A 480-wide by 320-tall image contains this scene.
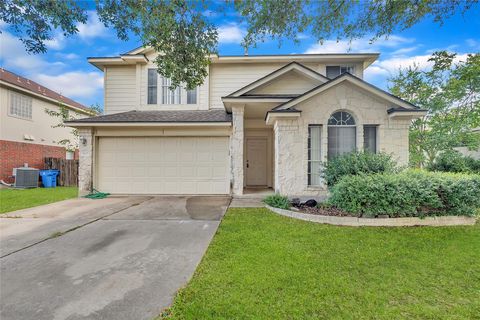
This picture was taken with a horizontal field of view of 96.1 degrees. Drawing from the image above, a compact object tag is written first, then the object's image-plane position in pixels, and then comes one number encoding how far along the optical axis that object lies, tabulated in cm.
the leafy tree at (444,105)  1186
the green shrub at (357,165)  638
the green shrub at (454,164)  817
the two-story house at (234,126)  765
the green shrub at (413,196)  533
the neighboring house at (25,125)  1310
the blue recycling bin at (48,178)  1339
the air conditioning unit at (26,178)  1264
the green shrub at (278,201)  662
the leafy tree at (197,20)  471
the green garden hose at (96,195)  918
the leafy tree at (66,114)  1569
